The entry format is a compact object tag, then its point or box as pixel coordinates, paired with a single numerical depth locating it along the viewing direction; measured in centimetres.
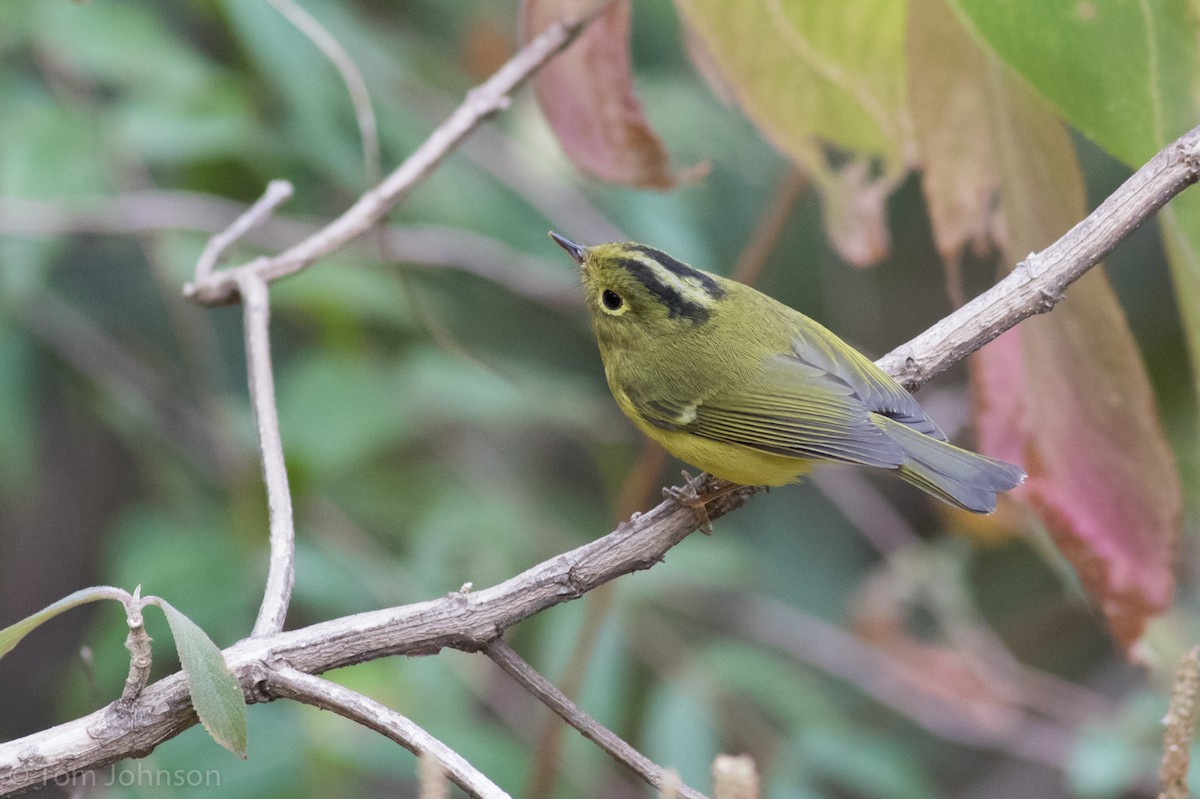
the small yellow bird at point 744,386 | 345
